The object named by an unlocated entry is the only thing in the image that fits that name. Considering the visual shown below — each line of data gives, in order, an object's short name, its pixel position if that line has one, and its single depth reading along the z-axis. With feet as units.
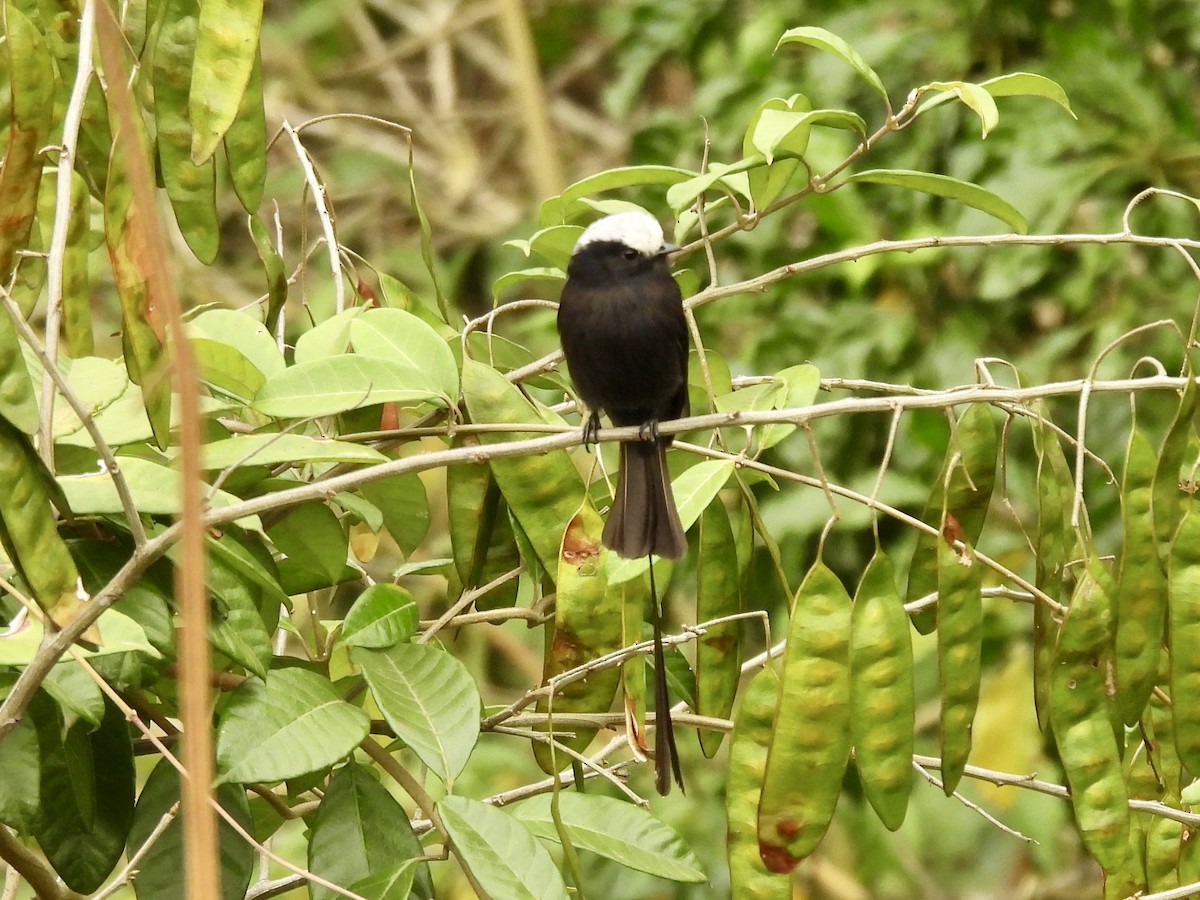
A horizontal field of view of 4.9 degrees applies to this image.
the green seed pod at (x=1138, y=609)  14.15
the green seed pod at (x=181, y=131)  14.27
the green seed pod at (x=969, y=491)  14.35
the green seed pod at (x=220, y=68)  14.13
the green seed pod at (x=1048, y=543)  14.21
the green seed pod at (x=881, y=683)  14.10
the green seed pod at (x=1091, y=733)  14.15
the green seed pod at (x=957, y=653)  14.18
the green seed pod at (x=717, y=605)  14.38
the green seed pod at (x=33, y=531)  13.91
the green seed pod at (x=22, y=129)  14.06
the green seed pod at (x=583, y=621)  14.35
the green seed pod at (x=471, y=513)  14.51
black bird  15.50
